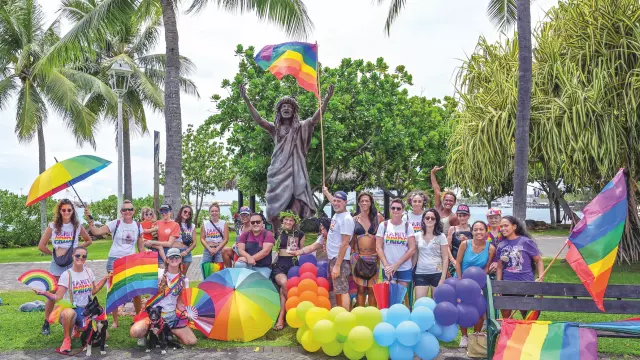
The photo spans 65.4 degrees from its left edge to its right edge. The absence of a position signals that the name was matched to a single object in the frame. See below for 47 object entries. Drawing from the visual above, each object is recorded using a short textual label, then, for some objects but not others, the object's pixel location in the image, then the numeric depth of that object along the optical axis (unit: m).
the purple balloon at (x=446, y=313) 5.09
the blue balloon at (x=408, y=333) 4.89
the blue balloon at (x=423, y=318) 5.05
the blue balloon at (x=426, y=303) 5.20
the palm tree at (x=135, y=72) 23.58
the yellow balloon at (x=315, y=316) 5.40
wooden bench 4.58
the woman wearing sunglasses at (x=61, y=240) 6.23
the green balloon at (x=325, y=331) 5.17
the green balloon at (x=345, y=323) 5.12
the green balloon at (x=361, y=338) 4.99
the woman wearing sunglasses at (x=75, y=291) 5.56
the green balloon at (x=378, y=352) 5.04
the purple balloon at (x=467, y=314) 5.15
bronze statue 7.74
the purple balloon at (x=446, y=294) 5.16
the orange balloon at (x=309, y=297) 5.88
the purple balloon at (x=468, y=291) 5.14
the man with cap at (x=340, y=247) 5.91
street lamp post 11.66
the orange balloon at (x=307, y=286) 6.00
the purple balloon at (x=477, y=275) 5.35
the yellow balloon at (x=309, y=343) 5.43
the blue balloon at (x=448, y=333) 5.20
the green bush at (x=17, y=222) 20.76
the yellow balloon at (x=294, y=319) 5.67
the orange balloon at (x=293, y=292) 6.03
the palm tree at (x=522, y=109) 8.70
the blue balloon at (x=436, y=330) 5.20
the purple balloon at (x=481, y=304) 5.18
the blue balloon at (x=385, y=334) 4.95
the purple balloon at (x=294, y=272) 6.39
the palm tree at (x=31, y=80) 18.61
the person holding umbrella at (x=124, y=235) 6.54
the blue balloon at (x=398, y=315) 5.07
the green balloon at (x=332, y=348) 5.30
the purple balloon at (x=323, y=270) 6.54
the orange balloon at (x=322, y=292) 6.00
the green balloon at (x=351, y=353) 5.14
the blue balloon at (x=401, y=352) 4.98
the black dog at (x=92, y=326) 5.56
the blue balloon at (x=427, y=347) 4.98
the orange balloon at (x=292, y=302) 5.93
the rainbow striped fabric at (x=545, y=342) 4.09
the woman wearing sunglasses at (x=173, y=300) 5.78
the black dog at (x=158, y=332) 5.60
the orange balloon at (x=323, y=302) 5.93
